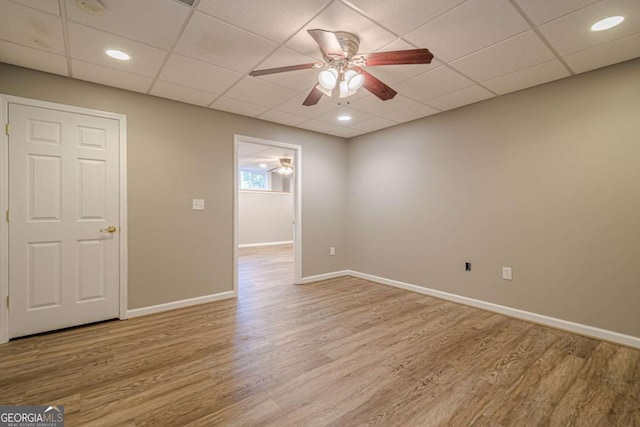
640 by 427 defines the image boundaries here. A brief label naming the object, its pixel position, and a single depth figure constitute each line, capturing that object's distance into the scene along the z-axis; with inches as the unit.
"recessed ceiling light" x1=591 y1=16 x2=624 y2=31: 75.1
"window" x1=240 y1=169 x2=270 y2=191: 402.9
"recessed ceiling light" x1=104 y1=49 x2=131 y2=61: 90.7
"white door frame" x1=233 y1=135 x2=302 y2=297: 175.5
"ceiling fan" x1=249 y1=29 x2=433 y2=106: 74.1
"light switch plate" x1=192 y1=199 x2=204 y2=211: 138.3
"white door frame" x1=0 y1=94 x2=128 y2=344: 98.0
